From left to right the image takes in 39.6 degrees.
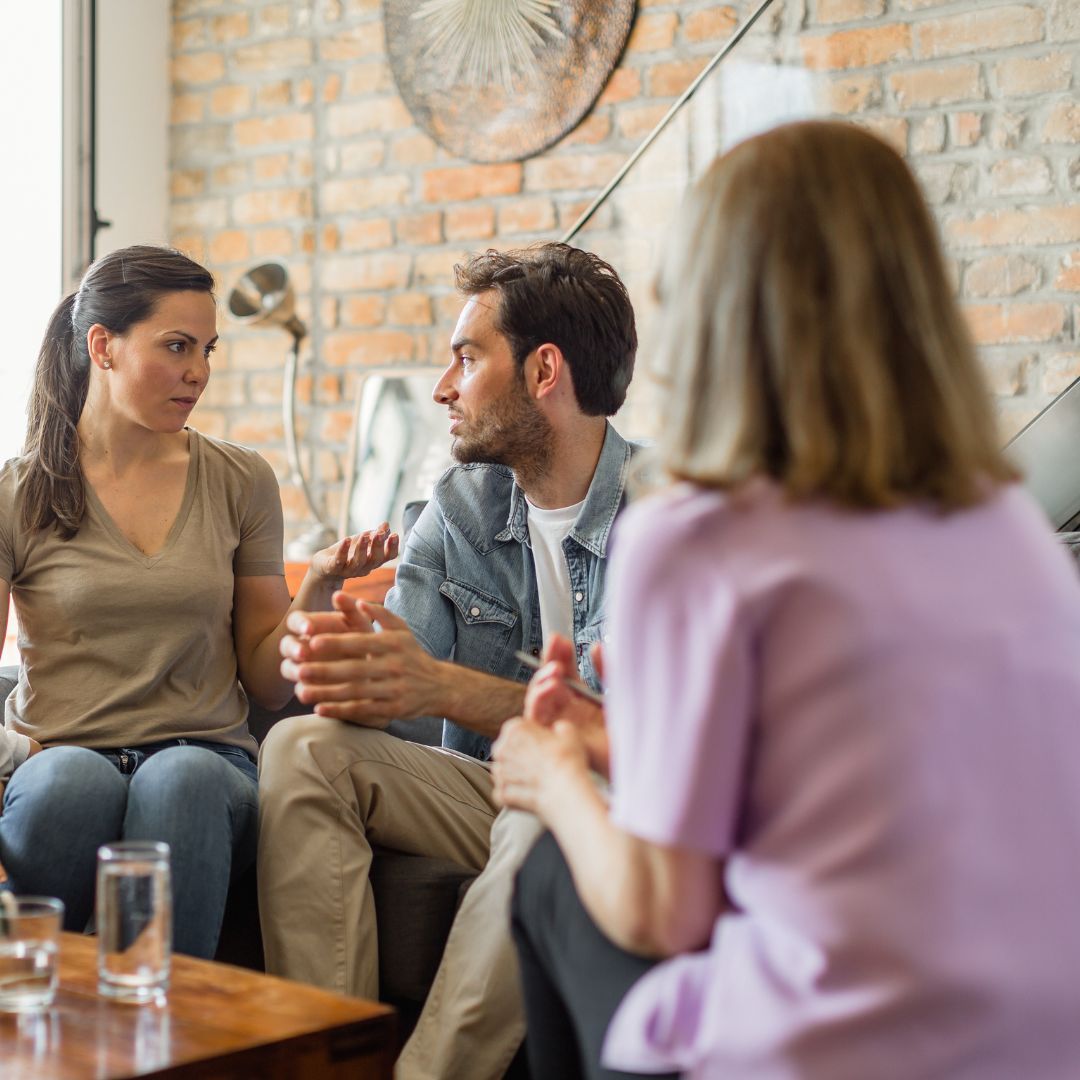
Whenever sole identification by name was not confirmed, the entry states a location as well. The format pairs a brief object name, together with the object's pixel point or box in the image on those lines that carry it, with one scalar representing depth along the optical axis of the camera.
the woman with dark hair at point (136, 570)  1.82
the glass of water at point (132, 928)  1.19
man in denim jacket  1.64
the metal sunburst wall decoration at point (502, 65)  3.44
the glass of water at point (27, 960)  1.17
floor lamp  3.37
